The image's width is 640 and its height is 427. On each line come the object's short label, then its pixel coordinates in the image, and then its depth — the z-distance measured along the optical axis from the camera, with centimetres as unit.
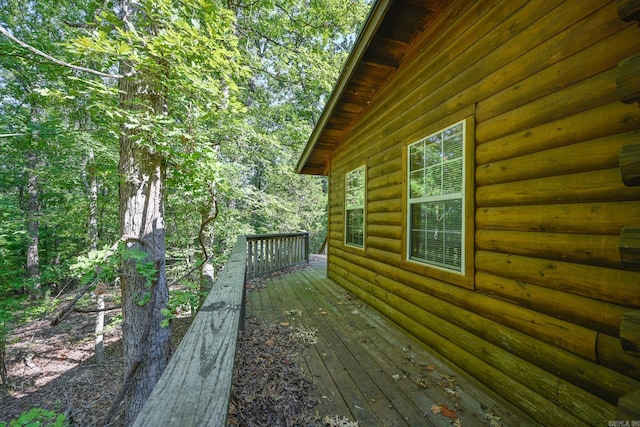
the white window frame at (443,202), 245
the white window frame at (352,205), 469
